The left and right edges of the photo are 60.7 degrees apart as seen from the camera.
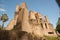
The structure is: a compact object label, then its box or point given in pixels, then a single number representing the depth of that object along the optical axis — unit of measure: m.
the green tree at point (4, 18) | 24.72
